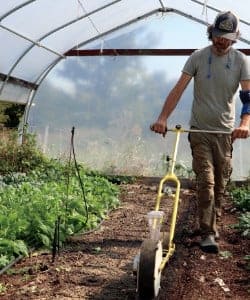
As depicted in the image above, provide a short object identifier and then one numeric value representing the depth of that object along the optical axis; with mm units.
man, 4504
